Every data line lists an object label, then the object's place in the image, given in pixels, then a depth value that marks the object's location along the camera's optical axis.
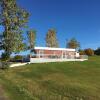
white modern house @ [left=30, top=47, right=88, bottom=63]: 24.94
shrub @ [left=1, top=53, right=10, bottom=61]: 19.55
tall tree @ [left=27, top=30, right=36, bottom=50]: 38.77
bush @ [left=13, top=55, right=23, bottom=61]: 29.51
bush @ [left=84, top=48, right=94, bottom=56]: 41.01
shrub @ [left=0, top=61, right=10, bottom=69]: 19.78
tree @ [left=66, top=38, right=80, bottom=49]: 43.81
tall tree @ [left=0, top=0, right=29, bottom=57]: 19.18
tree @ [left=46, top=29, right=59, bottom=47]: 41.11
